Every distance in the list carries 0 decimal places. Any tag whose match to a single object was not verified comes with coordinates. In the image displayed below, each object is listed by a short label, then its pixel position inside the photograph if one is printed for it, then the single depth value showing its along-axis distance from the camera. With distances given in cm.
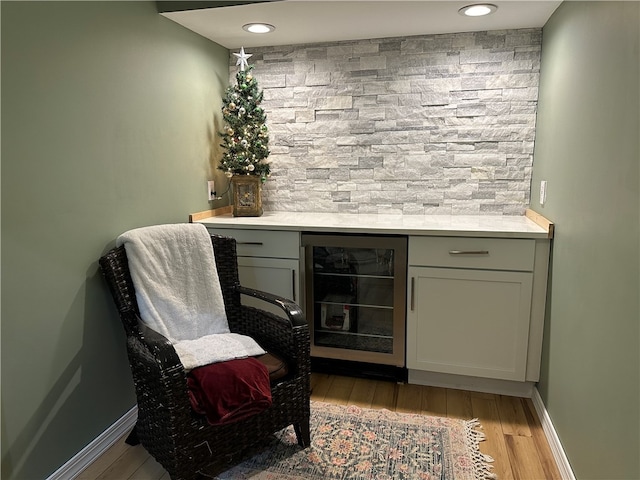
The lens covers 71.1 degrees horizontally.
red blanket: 157
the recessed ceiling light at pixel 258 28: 238
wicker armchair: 151
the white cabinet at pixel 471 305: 217
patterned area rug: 177
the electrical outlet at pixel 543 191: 225
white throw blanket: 184
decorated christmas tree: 254
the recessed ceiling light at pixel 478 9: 209
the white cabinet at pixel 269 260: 243
